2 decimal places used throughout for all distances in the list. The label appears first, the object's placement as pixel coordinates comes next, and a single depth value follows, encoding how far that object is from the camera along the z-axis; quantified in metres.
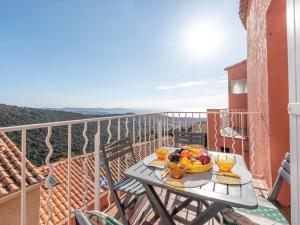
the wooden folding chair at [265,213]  1.40
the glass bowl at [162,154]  1.78
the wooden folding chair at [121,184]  1.71
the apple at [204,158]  1.48
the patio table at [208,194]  1.03
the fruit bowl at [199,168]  1.40
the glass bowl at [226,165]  1.44
